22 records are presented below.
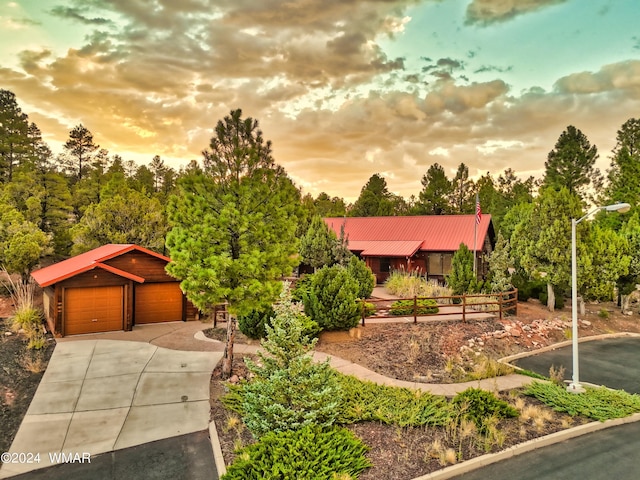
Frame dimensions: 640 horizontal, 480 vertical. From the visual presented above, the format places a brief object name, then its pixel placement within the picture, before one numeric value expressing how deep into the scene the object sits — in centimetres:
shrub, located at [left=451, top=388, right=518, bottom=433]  875
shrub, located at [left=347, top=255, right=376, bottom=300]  2097
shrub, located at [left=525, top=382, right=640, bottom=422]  938
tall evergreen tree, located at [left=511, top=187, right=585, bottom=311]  2034
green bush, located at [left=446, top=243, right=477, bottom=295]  2142
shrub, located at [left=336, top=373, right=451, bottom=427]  871
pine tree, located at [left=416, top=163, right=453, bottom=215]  5291
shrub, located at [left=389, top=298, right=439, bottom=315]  1795
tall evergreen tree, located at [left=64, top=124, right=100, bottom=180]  4150
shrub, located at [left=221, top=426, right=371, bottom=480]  609
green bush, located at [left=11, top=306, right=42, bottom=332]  1614
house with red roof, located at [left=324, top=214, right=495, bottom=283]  2858
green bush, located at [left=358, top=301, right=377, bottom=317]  1678
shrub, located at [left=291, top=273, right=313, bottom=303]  1593
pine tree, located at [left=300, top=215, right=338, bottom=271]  2359
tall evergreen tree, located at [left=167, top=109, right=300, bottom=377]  1035
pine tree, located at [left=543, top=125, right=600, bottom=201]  3994
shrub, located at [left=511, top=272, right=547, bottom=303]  2362
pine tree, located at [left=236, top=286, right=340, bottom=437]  750
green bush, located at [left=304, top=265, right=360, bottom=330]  1490
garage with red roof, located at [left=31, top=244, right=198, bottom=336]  1564
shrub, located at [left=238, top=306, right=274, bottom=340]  1524
